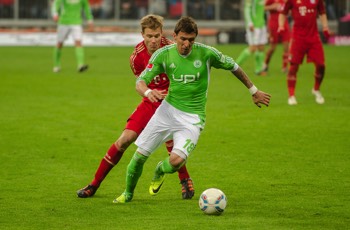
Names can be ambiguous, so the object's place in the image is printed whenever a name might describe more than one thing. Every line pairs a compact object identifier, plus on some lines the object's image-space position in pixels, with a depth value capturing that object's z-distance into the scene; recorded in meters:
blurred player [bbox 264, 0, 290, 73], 51.19
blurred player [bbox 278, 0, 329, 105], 36.50
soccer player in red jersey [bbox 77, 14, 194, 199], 19.78
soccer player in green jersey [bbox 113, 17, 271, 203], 18.61
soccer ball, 18.17
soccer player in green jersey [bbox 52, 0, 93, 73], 52.84
